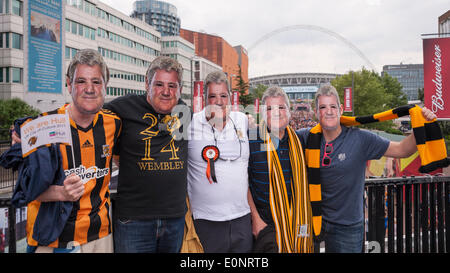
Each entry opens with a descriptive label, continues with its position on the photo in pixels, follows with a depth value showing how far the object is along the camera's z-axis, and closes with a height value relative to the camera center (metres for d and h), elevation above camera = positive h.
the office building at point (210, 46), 81.12 +25.71
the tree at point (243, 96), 47.62 +6.64
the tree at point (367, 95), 31.60 +4.55
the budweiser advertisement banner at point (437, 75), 8.28 +1.75
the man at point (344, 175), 2.90 -0.40
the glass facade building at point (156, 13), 131.75 +56.69
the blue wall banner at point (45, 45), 22.44 +7.28
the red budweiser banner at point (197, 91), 27.50 +4.70
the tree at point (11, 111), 19.83 +1.82
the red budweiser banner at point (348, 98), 27.57 +3.60
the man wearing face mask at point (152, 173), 2.49 -0.32
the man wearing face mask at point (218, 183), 2.73 -0.46
